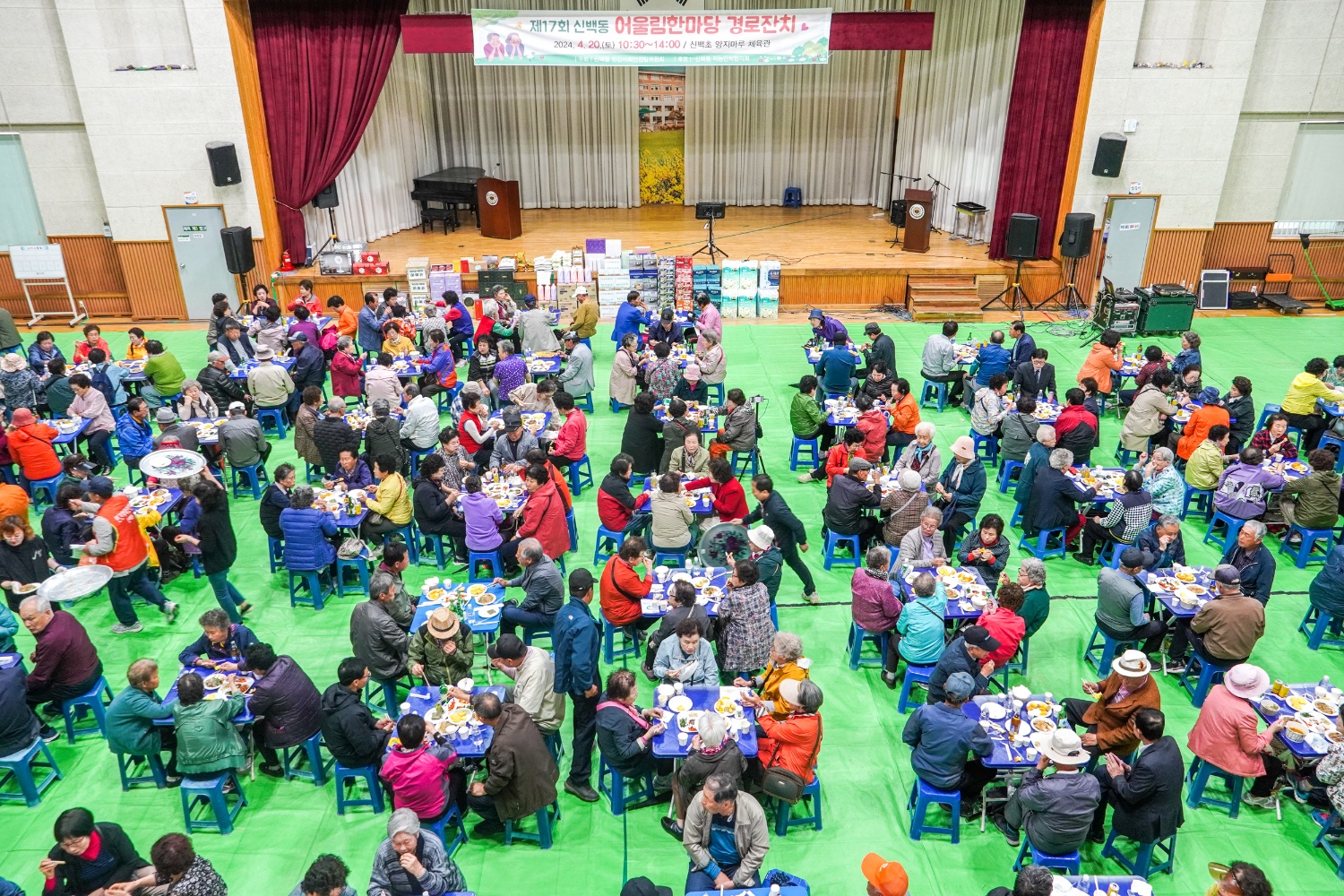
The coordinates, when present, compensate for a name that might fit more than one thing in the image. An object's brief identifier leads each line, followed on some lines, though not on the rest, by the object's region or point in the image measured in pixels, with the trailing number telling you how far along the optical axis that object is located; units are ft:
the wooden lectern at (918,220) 62.39
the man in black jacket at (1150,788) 20.70
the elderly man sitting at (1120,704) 22.59
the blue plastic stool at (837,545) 33.01
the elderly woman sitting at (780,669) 22.67
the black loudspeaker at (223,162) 54.54
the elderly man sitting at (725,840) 19.25
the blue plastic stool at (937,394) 45.93
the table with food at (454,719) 22.21
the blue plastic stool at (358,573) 31.89
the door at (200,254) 56.70
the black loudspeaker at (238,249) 54.80
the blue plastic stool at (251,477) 38.47
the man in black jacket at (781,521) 28.68
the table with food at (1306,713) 22.76
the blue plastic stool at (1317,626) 29.50
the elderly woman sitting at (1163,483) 31.91
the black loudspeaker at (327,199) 60.29
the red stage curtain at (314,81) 56.34
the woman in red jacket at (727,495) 30.14
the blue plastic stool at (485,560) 31.42
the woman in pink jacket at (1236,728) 22.36
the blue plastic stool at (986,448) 41.24
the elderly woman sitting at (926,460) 32.55
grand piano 70.49
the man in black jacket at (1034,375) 40.32
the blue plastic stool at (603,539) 32.71
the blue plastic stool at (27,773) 23.54
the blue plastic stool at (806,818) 23.16
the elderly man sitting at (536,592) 26.17
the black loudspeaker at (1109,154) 55.62
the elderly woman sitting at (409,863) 18.33
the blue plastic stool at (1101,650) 28.43
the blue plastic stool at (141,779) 24.25
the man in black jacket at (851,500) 31.78
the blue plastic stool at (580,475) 38.34
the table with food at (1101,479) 33.09
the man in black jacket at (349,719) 22.07
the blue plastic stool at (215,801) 22.94
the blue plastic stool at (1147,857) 21.72
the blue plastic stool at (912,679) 26.25
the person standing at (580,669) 23.45
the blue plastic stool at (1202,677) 26.81
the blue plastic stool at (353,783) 23.20
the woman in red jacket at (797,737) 21.33
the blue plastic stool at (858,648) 28.50
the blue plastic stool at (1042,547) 33.91
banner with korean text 56.59
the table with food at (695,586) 26.45
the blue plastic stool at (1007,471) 38.19
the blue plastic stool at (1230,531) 33.78
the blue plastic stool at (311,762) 24.70
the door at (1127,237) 58.23
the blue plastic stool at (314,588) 31.37
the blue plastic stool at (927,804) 22.50
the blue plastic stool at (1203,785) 23.70
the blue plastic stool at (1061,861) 21.02
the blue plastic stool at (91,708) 25.89
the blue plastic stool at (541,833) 22.72
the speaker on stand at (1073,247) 56.85
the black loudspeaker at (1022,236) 57.00
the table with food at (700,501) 31.63
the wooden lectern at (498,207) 68.13
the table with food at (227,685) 23.44
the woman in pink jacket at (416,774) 20.54
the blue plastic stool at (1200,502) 36.94
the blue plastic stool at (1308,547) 33.24
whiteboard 57.11
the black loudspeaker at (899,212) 65.92
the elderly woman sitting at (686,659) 24.06
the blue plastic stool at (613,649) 28.99
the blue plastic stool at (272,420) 42.57
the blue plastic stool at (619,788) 23.62
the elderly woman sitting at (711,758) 20.52
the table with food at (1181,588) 27.20
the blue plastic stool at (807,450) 40.40
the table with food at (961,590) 26.76
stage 60.29
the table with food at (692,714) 22.22
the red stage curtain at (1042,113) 56.39
